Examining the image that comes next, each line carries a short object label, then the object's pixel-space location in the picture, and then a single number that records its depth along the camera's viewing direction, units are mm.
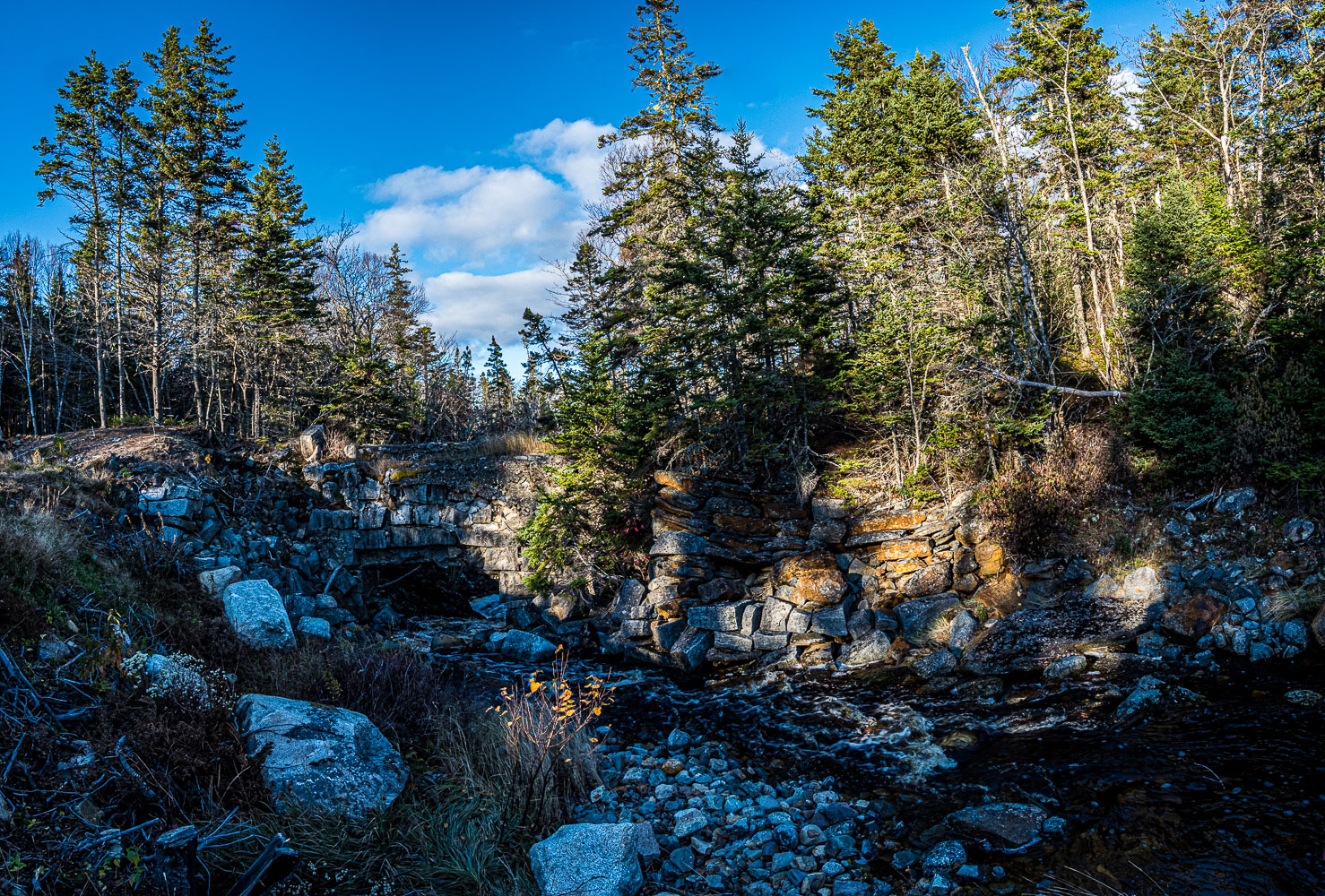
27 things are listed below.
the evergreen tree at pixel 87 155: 21469
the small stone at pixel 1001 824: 5188
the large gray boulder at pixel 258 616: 7891
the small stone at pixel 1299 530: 9073
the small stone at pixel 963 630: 10070
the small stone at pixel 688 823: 5609
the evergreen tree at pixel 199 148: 23031
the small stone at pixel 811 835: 5444
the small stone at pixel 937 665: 9359
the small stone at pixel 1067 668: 8523
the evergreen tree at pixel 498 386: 37438
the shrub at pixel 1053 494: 11438
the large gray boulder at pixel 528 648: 12602
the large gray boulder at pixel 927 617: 10648
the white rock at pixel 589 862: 4309
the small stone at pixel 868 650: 10336
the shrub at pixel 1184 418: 10648
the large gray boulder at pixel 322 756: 4684
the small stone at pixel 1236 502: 9992
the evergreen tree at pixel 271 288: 23562
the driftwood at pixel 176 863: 3567
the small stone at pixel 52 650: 5395
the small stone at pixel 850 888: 4715
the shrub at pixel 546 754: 5430
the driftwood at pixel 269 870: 3385
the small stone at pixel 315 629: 9247
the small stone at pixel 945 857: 4949
